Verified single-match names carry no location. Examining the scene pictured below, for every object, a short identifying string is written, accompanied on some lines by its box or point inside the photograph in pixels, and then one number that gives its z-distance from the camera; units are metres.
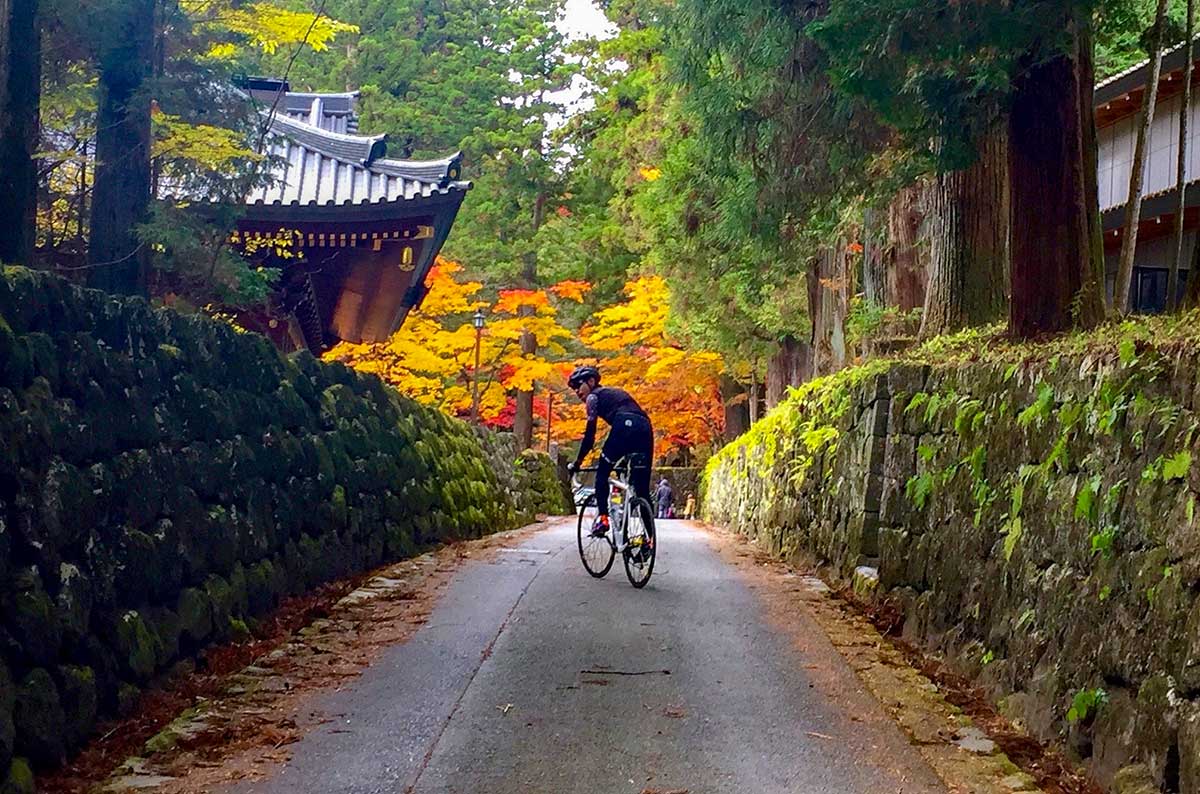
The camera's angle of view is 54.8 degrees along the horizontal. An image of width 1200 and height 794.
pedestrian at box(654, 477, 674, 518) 32.34
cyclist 9.24
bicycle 9.06
